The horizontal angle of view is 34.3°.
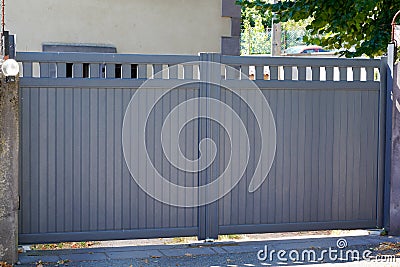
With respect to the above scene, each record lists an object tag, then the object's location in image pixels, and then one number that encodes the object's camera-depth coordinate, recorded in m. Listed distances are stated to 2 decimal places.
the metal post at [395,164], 6.95
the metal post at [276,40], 20.95
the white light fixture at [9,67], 5.51
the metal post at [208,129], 6.53
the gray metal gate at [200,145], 6.16
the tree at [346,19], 8.27
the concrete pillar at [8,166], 5.64
